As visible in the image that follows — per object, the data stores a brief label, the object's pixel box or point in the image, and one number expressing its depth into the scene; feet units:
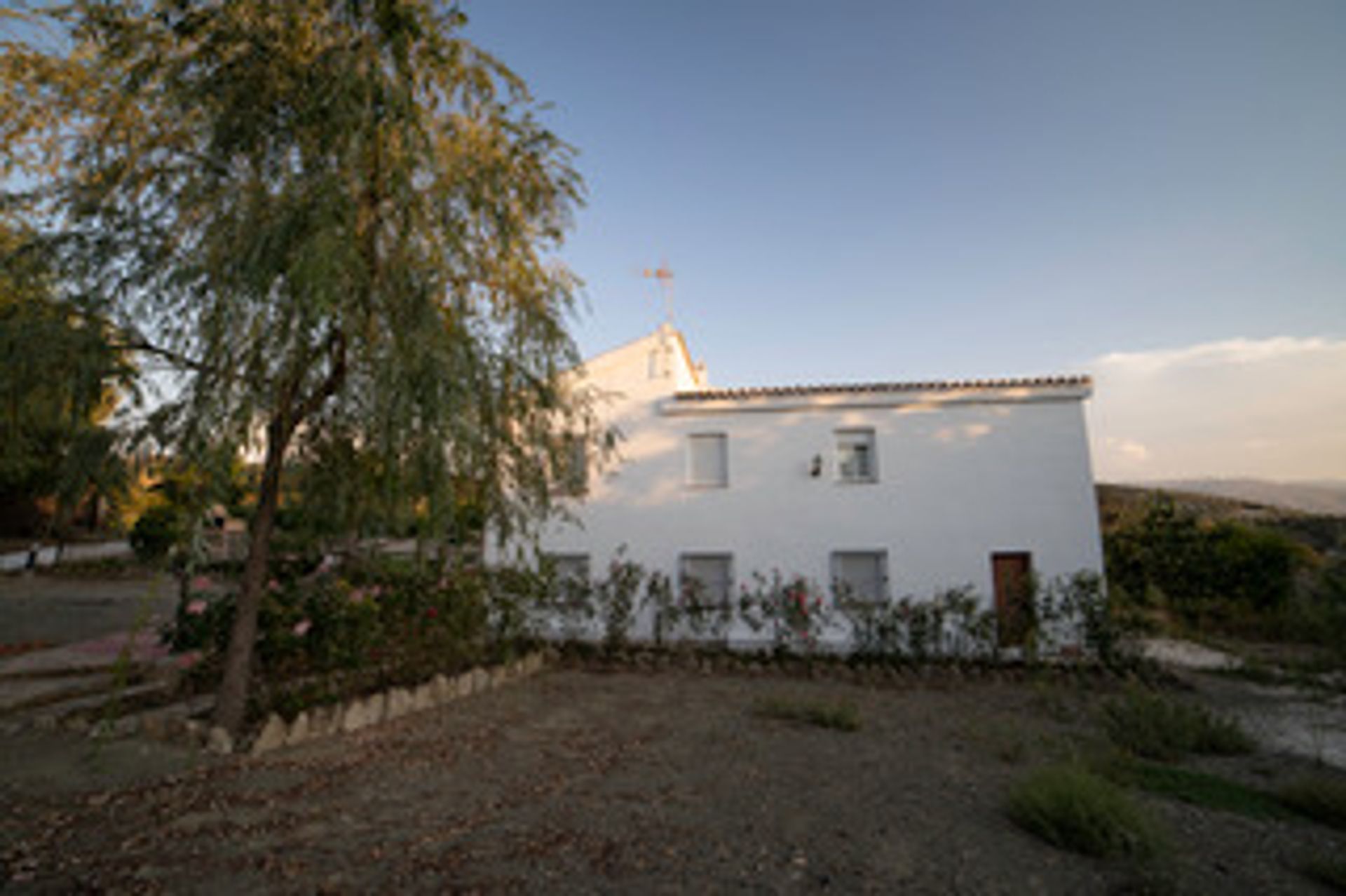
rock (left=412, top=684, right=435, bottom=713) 21.90
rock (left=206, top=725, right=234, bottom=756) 16.25
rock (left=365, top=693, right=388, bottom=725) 19.95
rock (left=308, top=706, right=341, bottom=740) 18.12
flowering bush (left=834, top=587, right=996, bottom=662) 31.14
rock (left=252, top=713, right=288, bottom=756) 16.47
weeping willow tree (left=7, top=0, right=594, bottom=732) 13.10
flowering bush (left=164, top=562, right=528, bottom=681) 22.33
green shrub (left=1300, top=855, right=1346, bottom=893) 11.06
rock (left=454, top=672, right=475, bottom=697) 24.27
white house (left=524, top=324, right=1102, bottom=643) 35.86
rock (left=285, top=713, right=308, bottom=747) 17.40
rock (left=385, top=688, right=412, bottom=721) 20.77
